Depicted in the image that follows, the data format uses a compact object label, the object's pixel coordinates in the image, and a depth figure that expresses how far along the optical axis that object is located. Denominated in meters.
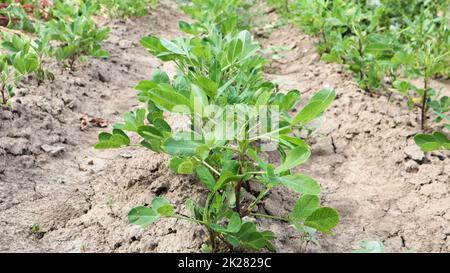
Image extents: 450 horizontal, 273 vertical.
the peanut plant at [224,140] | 1.42
